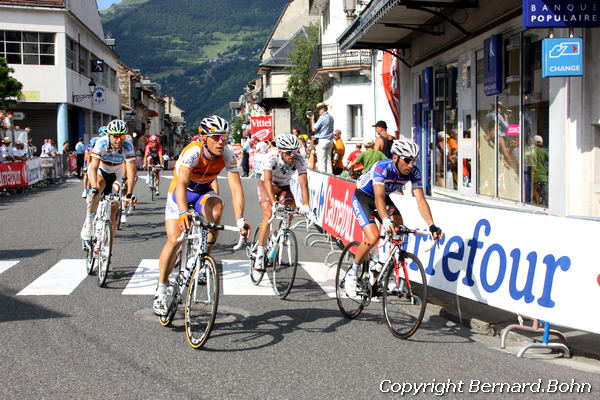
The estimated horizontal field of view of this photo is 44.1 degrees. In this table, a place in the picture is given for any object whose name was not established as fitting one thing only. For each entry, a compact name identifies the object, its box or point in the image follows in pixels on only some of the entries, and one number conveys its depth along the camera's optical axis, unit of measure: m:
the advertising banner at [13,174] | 24.66
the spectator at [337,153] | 23.16
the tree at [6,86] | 32.38
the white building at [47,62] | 46.69
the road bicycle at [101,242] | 9.15
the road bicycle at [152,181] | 23.03
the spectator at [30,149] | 31.00
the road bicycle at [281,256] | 8.67
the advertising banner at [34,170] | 27.64
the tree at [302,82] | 58.78
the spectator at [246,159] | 43.38
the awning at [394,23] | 14.55
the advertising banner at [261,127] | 41.41
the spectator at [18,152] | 27.64
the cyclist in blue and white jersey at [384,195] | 7.29
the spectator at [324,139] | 20.97
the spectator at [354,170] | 16.36
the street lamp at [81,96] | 49.91
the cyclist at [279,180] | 8.94
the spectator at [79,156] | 38.47
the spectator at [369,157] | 14.37
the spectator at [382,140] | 14.05
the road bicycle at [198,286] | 6.21
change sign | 9.84
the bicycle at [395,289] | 6.88
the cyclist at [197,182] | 6.76
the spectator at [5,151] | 26.09
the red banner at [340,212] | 11.18
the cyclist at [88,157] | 12.25
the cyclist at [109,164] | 10.38
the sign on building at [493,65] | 13.70
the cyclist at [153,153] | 22.44
